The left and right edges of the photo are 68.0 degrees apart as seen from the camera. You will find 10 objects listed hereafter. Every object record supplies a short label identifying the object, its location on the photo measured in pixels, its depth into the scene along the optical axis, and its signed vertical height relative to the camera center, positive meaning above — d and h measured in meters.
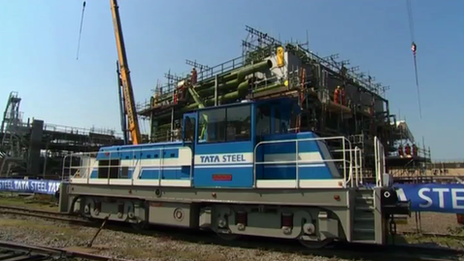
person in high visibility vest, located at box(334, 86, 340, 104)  26.80 +6.34
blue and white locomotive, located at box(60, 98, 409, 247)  7.61 -0.24
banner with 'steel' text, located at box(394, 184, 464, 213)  10.50 -0.57
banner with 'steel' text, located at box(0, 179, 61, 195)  21.42 -0.89
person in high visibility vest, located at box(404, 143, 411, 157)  37.26 +3.02
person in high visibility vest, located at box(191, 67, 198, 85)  35.27 +10.04
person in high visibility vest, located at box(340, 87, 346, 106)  27.59 +6.49
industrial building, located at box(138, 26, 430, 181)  25.78 +7.36
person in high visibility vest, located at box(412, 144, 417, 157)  37.75 +3.07
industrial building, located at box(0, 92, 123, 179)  44.50 +3.89
